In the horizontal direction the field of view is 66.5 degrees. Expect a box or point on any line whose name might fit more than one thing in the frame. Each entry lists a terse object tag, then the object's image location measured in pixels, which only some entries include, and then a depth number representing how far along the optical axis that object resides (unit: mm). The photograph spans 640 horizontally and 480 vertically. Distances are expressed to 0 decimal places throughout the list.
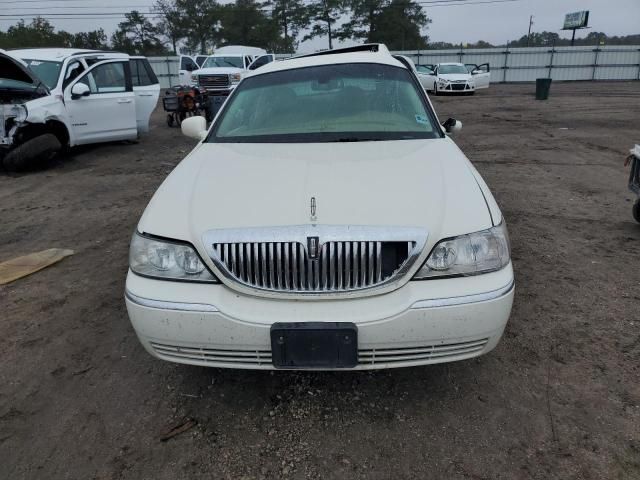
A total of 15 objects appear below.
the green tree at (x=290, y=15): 53781
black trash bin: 20188
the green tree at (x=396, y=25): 51312
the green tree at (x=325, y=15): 51938
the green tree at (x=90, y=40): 49562
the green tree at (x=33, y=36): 44969
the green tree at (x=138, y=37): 53219
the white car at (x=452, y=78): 23109
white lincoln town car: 2102
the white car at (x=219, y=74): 16797
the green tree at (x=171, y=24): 54844
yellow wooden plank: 4156
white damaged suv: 7742
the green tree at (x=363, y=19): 51531
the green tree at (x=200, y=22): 55062
